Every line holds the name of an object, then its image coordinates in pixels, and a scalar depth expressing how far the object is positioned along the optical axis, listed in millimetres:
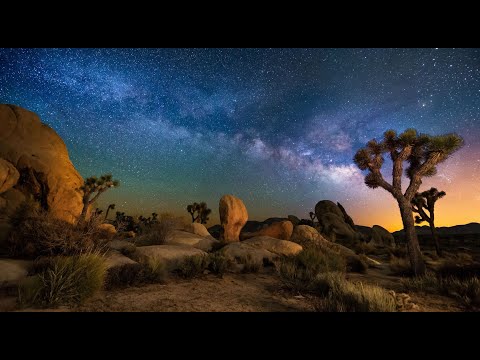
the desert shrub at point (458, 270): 7848
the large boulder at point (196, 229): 23412
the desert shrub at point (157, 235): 14383
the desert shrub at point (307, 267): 7070
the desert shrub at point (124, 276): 6523
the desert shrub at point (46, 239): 7766
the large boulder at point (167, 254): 9117
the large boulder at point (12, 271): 5539
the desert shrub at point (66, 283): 4598
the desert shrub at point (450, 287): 5984
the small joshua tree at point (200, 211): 36312
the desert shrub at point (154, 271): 7406
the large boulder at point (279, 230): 23217
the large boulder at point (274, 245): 14125
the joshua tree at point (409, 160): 9727
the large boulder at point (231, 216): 23027
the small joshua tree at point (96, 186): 19984
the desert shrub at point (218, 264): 9031
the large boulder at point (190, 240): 14359
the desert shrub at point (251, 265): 9875
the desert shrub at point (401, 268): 10445
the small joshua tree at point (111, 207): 46556
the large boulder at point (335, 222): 34312
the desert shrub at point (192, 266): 8312
